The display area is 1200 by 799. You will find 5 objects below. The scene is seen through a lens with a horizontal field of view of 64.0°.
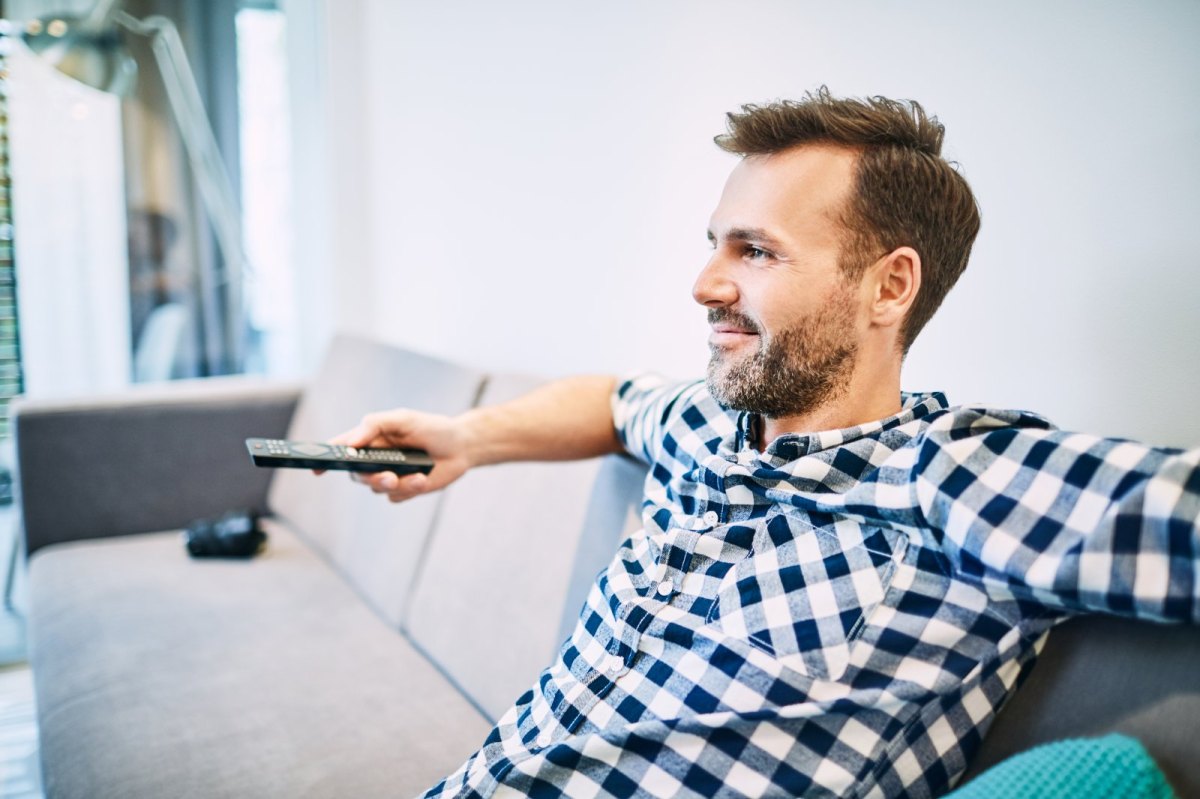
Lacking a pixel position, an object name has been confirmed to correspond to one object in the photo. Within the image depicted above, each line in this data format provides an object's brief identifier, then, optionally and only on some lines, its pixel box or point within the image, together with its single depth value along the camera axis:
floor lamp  2.47
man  0.73
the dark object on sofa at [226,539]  1.98
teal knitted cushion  0.65
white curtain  2.47
